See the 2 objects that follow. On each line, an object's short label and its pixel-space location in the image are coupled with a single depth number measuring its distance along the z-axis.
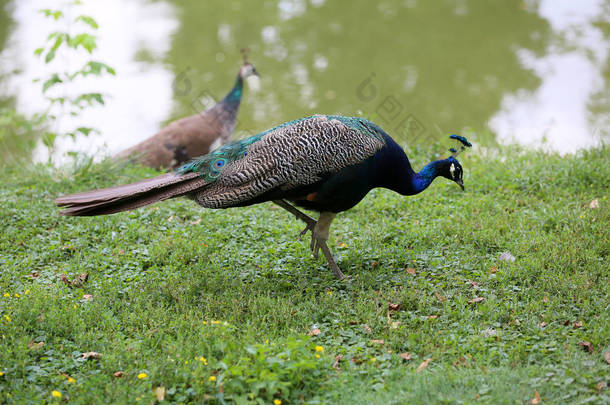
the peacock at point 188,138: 14.08
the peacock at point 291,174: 8.65
